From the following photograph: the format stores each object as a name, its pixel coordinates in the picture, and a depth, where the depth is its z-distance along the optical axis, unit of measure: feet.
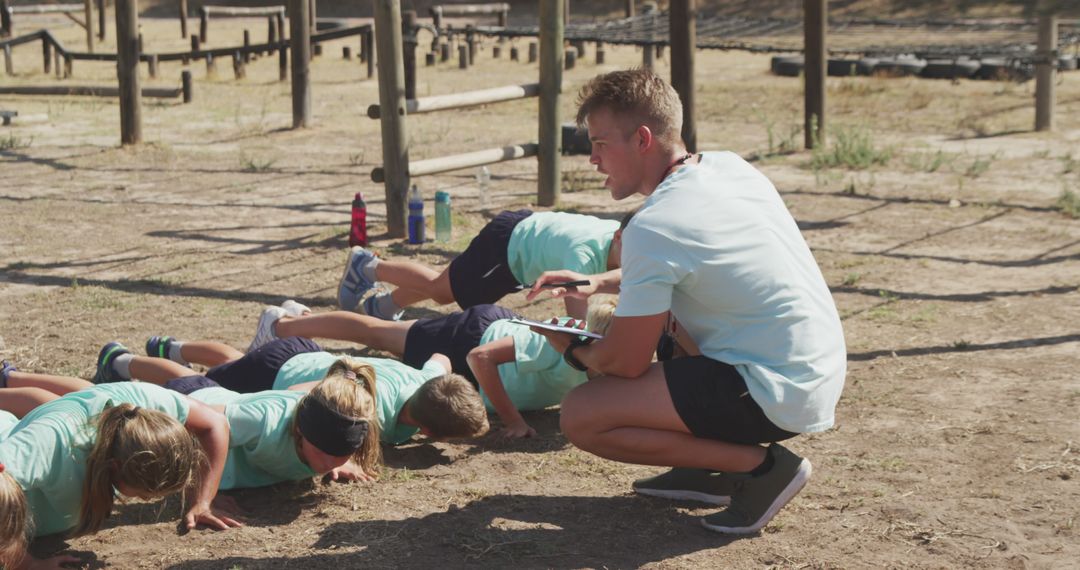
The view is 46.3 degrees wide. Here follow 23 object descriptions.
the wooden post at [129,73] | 35.19
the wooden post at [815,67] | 35.53
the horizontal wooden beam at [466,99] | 25.41
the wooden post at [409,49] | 40.60
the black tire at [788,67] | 57.06
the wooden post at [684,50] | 30.58
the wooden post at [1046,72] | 37.17
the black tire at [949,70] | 52.78
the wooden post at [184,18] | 79.59
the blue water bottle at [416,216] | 24.03
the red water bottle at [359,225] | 23.61
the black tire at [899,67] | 53.72
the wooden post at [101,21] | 82.48
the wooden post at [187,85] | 46.70
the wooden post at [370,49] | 58.90
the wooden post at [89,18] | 69.26
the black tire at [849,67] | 54.54
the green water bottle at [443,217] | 24.35
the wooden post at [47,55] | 60.64
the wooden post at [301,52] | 39.99
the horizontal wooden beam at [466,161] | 25.34
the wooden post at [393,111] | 24.86
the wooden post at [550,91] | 28.04
